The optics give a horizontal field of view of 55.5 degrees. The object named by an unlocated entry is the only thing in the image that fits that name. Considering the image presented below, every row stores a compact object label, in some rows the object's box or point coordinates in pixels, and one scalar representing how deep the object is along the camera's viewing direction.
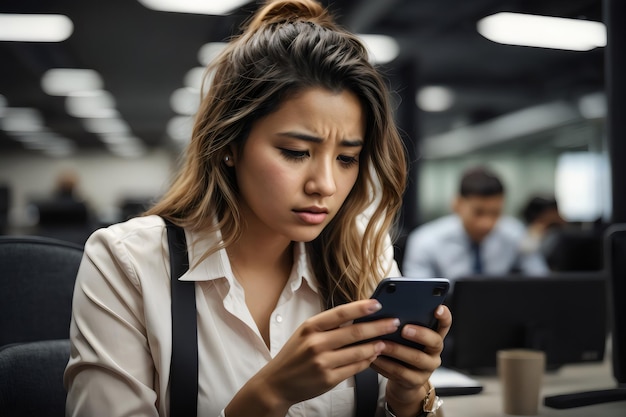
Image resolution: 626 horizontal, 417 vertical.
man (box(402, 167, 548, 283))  3.62
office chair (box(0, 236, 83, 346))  1.31
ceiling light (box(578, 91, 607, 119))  8.18
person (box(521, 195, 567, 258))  4.74
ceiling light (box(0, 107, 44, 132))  11.23
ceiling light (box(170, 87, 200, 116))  9.44
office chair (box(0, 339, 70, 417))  1.21
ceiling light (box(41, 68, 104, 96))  8.09
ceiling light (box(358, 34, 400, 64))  6.15
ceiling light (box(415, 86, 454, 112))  9.46
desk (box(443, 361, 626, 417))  1.39
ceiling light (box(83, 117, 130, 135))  12.39
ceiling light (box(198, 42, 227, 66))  6.70
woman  1.11
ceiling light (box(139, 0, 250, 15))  5.09
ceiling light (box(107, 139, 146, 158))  16.48
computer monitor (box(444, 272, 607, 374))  1.74
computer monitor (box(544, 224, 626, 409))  1.40
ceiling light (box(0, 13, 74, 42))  5.39
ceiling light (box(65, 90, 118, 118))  9.70
